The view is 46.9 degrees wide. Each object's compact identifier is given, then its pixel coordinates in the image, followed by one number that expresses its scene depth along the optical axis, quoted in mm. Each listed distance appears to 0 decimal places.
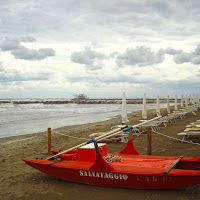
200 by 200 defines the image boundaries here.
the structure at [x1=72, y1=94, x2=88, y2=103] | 114725
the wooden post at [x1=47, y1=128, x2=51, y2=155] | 8844
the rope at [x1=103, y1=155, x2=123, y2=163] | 5977
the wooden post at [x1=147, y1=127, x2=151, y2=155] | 7711
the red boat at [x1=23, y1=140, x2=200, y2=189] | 4899
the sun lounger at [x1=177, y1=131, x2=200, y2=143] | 9077
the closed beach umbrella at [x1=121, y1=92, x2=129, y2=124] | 12867
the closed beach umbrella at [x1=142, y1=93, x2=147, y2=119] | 16641
